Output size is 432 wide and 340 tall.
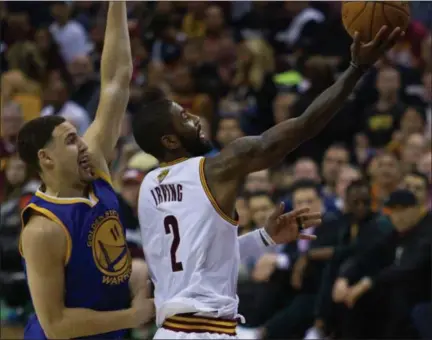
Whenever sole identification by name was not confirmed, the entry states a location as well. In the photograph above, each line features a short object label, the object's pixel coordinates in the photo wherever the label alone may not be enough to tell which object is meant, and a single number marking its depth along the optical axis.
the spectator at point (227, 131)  19.42
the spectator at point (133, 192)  15.36
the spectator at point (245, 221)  16.45
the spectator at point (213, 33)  23.34
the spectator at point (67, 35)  24.91
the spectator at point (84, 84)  22.23
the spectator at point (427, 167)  16.27
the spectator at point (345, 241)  14.78
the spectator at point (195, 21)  24.36
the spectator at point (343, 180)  16.81
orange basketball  9.01
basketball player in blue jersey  8.81
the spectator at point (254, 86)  20.86
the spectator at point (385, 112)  19.03
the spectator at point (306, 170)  17.64
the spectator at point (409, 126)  18.17
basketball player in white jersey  8.84
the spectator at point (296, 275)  15.11
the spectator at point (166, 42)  23.53
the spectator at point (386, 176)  16.56
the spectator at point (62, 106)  20.69
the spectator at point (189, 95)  21.03
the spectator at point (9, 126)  19.78
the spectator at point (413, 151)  17.06
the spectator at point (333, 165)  17.84
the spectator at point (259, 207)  16.14
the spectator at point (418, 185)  15.41
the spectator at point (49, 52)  24.28
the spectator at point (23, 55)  23.45
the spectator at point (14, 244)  15.30
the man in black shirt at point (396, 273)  14.31
